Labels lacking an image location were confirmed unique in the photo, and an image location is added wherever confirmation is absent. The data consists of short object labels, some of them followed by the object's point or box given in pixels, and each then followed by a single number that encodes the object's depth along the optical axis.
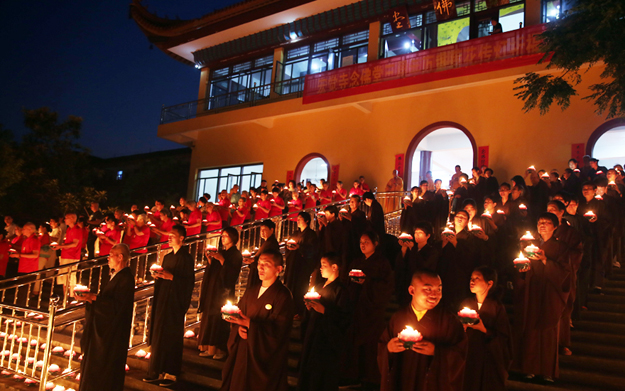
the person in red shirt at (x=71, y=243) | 9.41
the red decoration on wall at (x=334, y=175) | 16.47
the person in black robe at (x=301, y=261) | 7.09
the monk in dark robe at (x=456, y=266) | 5.94
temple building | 12.79
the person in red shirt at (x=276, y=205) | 11.43
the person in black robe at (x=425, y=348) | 3.36
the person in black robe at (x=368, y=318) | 5.41
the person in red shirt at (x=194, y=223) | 10.14
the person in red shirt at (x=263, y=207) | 11.31
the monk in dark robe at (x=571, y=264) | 5.69
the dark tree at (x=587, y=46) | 6.92
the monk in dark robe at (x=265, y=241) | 6.74
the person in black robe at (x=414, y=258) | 5.94
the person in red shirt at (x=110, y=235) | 9.70
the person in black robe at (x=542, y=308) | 5.12
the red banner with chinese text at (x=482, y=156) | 13.50
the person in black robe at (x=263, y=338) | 4.37
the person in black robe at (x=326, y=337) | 4.95
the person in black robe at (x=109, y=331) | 5.07
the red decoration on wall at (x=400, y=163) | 14.98
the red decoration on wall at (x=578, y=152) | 11.92
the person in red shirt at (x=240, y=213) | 11.11
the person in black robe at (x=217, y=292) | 6.33
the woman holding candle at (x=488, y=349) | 4.33
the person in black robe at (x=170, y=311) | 5.74
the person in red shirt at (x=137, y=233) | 9.47
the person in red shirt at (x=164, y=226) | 10.04
